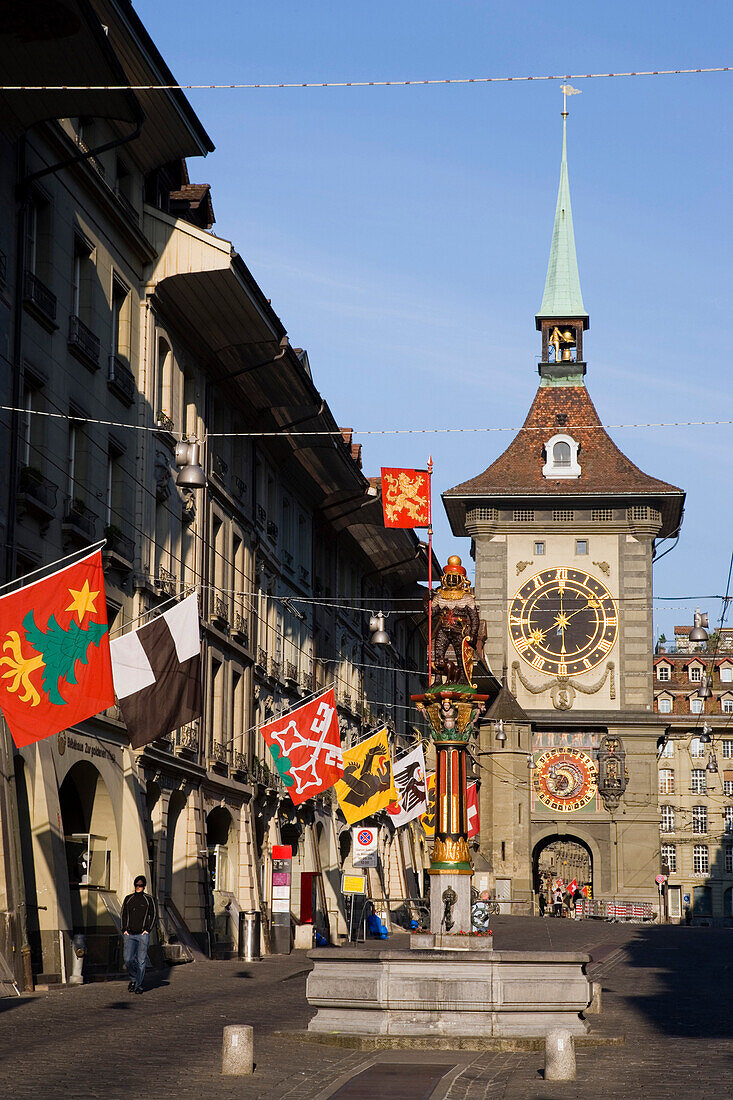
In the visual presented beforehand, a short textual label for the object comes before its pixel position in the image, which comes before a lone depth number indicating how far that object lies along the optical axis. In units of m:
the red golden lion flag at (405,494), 40.53
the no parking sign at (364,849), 43.38
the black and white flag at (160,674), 23.62
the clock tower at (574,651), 82.00
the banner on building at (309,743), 35.16
